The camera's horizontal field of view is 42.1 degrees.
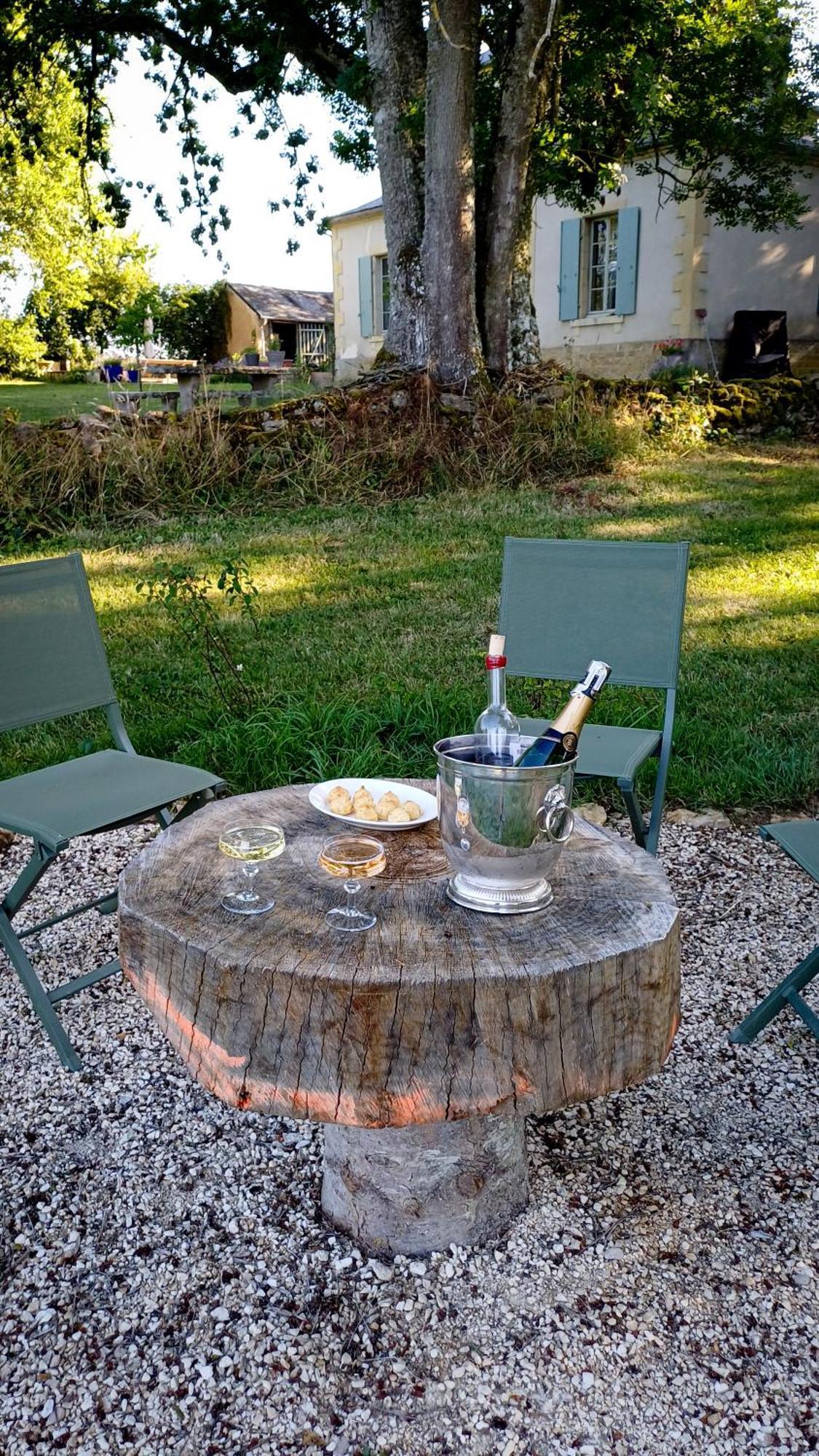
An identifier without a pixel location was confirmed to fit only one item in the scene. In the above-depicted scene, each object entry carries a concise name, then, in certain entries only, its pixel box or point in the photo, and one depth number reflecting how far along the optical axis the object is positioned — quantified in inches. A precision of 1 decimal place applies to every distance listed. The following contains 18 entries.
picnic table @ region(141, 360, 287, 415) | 401.5
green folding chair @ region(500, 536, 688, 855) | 129.3
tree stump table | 62.2
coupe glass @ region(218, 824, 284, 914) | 70.7
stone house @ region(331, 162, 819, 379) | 600.4
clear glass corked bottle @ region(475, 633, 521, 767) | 70.5
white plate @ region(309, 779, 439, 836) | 81.9
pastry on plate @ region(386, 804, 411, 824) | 81.1
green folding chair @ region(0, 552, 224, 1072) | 104.9
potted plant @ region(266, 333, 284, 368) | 1011.8
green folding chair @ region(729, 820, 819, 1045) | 96.7
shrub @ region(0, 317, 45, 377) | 1283.2
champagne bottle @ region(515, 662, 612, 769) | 66.8
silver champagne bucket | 63.0
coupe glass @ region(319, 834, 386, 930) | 68.5
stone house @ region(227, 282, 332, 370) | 1334.9
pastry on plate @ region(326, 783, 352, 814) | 84.2
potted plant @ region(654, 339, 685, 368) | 586.9
